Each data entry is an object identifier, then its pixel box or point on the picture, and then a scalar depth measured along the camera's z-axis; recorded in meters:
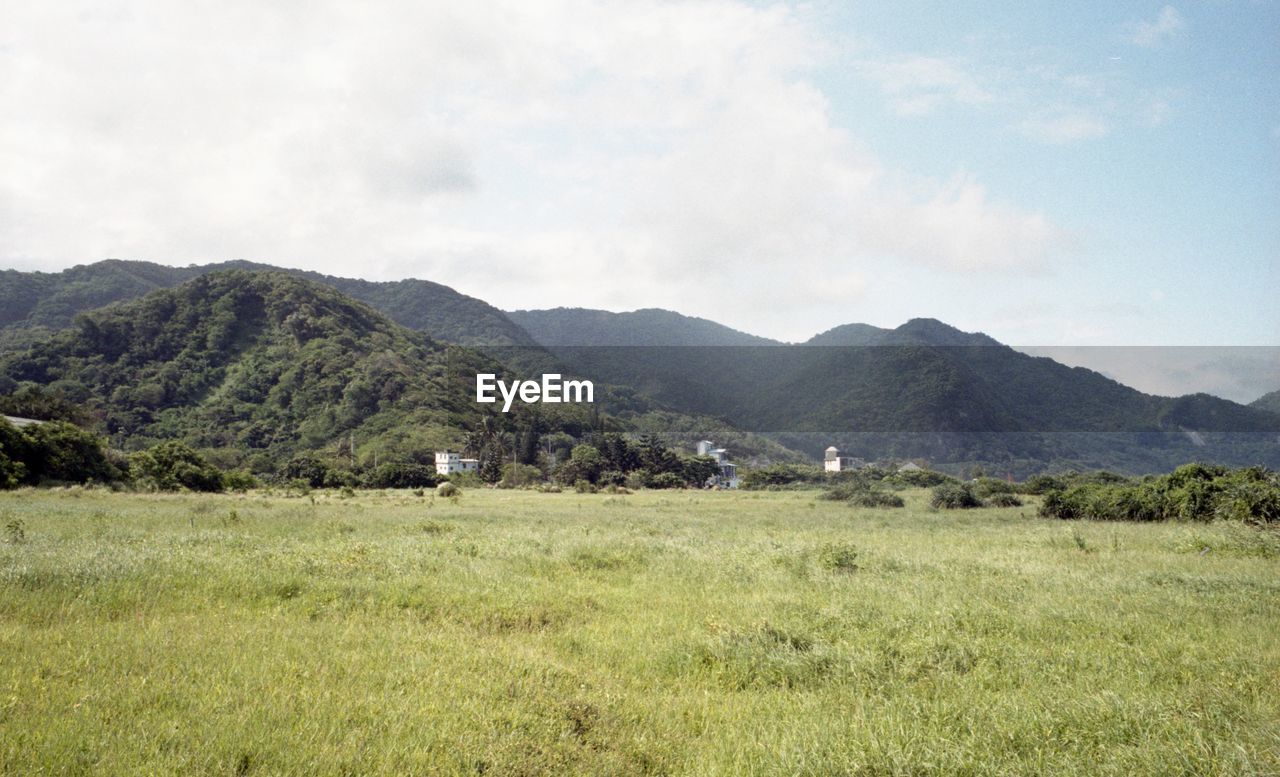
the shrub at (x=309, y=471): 61.44
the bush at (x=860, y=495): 43.59
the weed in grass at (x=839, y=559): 14.80
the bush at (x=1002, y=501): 41.66
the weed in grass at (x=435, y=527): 20.89
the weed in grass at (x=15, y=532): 13.26
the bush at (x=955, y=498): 40.53
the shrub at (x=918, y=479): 67.38
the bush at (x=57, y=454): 41.03
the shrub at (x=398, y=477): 65.81
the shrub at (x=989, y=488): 45.88
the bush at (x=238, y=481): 52.06
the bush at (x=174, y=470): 47.03
